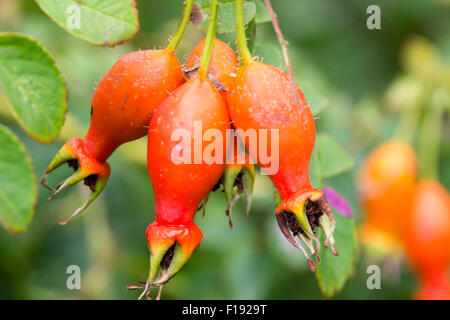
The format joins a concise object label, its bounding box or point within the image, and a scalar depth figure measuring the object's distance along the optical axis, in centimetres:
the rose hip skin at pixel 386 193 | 30
